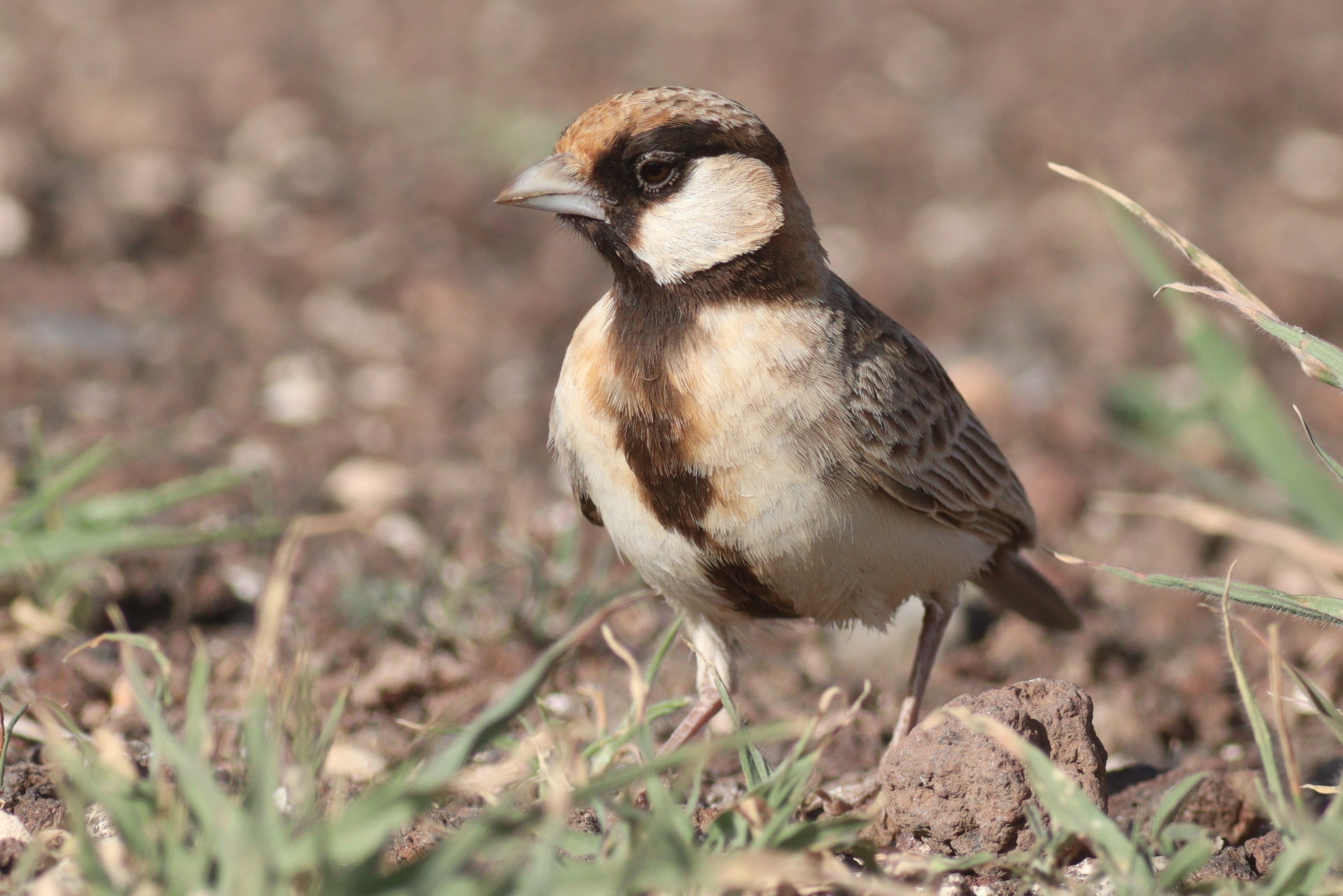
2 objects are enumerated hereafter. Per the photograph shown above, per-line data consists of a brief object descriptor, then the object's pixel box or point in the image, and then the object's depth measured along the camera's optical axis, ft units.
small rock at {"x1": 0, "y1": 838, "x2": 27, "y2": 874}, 19.58
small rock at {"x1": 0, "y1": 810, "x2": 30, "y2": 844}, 20.20
